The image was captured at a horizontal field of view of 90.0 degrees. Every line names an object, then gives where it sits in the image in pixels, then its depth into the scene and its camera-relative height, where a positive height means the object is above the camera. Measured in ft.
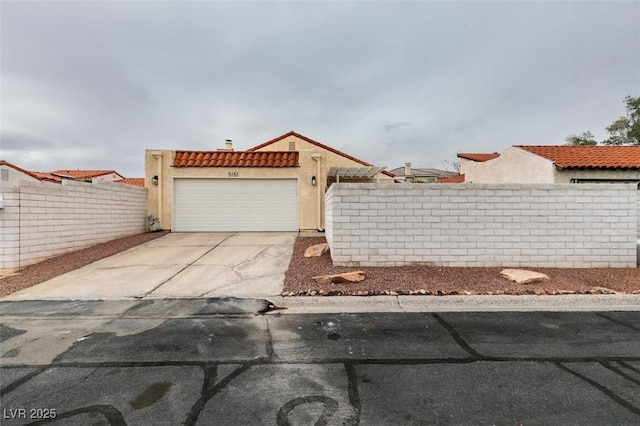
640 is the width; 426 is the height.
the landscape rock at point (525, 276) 20.72 -4.07
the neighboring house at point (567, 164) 42.19 +7.40
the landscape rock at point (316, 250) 28.09 -3.29
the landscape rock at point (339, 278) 20.74 -4.23
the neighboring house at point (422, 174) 128.81 +18.90
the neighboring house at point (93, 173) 112.97 +14.01
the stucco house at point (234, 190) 44.34 +3.18
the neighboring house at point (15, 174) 73.15 +9.08
